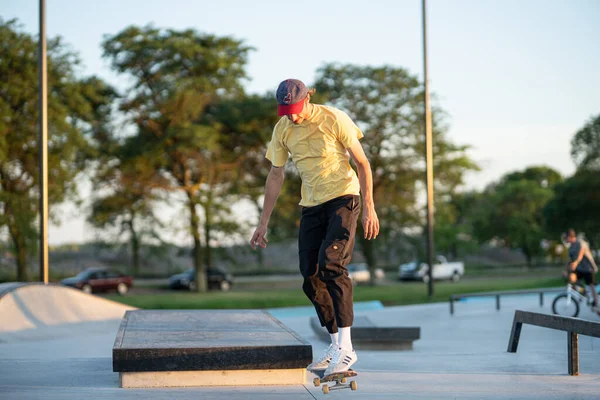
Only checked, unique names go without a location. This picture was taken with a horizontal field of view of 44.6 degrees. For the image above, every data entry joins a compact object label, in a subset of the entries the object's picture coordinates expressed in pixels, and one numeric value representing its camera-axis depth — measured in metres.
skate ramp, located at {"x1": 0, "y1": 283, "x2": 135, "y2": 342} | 9.81
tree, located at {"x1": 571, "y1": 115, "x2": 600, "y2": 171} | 39.62
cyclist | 14.70
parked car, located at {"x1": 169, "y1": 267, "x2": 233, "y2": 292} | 42.47
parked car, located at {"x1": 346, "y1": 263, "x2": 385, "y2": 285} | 51.75
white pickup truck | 53.69
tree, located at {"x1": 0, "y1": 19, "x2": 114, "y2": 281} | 32.09
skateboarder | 4.72
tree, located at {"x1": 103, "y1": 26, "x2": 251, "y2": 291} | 36.59
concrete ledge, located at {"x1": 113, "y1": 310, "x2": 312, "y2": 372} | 4.62
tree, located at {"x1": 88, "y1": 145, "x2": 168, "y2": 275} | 36.97
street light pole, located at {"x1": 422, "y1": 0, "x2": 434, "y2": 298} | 21.11
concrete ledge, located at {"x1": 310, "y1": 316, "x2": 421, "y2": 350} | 10.15
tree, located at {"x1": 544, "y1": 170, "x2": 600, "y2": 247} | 38.16
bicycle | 15.02
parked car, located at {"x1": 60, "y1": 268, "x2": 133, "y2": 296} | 37.56
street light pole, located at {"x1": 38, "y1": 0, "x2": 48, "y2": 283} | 15.78
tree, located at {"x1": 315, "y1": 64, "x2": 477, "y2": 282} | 39.81
